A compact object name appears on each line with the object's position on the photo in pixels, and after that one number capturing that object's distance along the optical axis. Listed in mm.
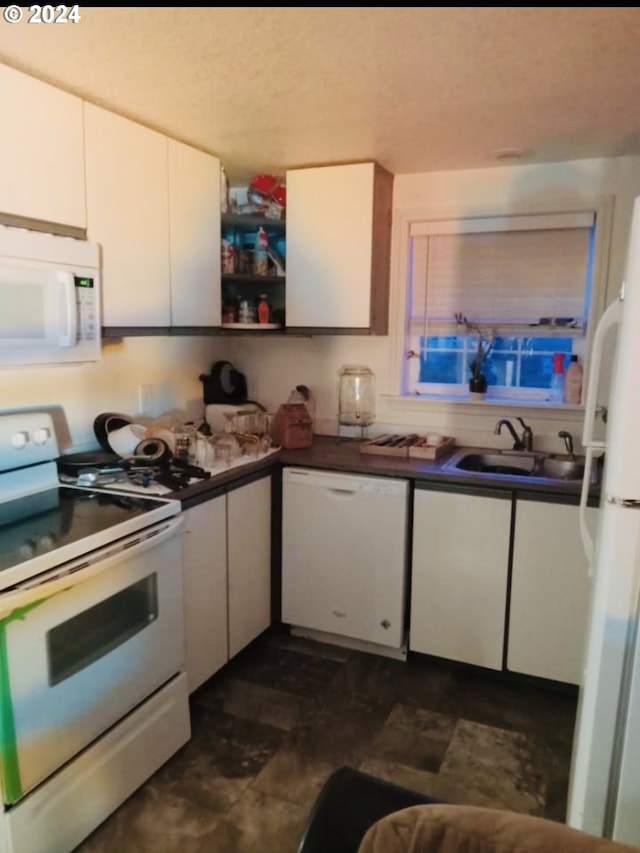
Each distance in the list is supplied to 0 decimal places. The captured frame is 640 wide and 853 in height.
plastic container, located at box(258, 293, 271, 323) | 3102
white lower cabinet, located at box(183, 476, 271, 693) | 2332
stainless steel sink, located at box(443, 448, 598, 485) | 2756
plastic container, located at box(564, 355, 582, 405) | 2834
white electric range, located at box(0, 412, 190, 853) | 1579
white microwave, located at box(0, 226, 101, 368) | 1865
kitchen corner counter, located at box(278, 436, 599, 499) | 2404
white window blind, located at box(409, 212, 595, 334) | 2816
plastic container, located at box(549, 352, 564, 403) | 2918
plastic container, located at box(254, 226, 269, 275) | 3092
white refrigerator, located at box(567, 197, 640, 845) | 1331
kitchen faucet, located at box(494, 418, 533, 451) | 2875
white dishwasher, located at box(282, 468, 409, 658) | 2664
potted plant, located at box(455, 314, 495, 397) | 3025
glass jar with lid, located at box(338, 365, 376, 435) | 3230
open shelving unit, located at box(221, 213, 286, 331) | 3014
